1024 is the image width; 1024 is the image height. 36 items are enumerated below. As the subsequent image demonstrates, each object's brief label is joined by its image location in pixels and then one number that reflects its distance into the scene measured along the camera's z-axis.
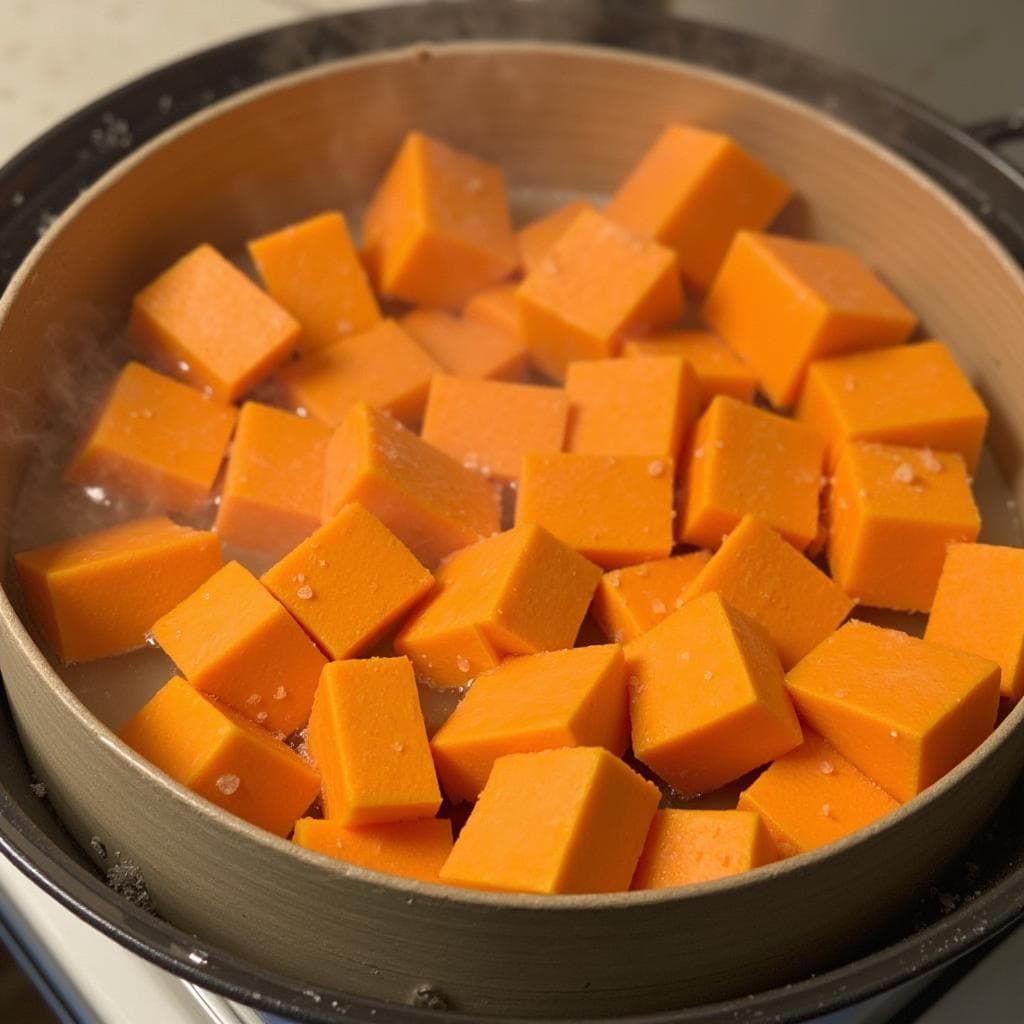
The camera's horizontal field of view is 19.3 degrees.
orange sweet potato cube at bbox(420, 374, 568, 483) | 0.67
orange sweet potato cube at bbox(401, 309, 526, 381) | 0.69
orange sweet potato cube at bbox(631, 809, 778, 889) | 0.59
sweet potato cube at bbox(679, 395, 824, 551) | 0.65
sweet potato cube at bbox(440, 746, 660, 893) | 0.58
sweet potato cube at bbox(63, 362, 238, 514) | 0.65
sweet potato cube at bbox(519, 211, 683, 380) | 0.68
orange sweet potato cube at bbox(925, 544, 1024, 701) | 0.62
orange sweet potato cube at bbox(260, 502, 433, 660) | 0.62
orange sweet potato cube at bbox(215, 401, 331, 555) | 0.65
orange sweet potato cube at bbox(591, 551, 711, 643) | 0.64
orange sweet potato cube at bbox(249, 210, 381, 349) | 0.69
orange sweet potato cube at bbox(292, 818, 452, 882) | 0.59
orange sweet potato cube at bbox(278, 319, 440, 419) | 0.68
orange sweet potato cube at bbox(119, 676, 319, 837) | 0.60
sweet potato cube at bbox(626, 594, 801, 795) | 0.60
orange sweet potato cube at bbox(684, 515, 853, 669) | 0.64
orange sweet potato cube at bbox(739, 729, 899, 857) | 0.60
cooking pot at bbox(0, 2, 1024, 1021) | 0.57
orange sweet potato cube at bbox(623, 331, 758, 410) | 0.69
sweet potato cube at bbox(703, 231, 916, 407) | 0.68
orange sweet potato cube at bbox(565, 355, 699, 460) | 0.66
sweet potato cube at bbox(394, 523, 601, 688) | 0.62
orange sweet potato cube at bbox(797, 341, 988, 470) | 0.67
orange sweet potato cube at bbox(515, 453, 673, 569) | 0.65
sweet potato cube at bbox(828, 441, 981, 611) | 0.65
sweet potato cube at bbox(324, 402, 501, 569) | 0.64
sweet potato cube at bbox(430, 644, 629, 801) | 0.60
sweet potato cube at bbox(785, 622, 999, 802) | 0.60
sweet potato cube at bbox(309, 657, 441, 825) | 0.59
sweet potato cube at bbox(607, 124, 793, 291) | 0.70
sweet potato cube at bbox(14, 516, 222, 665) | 0.63
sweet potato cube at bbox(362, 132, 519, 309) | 0.69
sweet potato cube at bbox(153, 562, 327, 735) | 0.62
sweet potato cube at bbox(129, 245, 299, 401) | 0.67
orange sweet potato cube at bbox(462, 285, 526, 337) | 0.70
